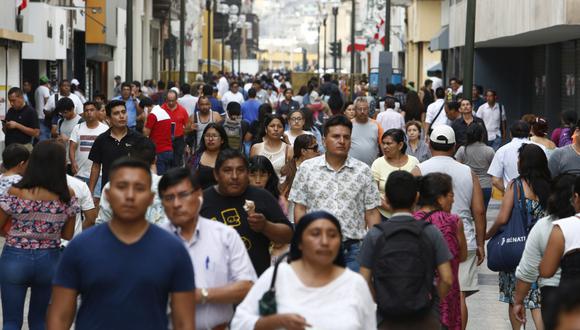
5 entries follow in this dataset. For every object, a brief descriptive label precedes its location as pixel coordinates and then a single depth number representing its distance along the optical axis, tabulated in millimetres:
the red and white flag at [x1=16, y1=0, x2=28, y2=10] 28859
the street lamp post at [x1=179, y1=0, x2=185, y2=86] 40469
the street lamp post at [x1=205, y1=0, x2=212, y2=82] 53781
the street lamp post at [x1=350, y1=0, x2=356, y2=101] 44441
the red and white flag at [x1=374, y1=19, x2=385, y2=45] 62341
